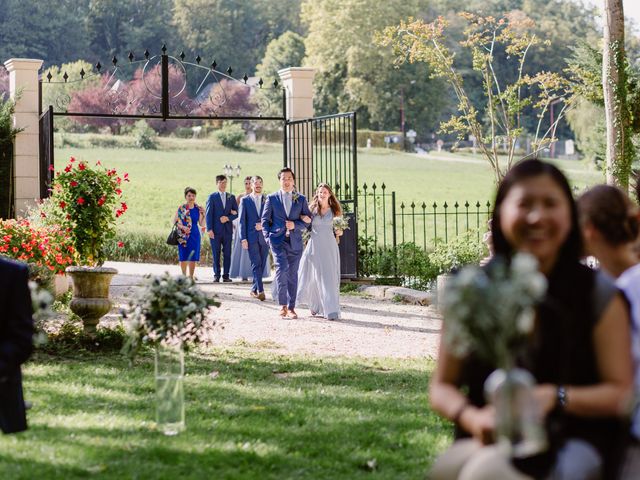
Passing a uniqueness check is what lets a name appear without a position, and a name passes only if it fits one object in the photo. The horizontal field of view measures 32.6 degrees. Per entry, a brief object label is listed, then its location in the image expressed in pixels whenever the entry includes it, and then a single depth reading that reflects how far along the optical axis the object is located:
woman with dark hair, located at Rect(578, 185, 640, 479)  3.75
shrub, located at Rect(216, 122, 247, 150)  59.53
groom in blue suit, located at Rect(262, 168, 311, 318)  13.77
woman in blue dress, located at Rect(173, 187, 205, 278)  17.39
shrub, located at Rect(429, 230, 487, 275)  17.00
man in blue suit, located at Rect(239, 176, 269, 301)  16.00
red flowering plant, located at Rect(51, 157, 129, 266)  11.49
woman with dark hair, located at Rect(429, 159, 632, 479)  3.11
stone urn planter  10.62
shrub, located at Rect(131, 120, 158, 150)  56.94
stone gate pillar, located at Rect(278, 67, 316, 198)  19.31
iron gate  19.02
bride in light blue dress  13.71
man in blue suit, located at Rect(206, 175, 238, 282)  18.86
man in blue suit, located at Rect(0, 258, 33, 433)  4.62
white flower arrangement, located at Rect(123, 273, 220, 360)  7.12
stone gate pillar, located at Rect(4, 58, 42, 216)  18.11
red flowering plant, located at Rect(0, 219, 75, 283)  11.76
